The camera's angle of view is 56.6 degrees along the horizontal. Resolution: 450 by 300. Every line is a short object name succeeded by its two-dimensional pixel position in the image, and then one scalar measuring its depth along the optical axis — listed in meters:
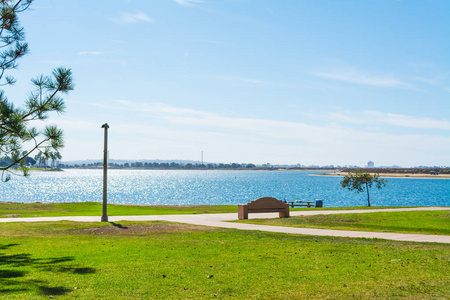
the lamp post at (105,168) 23.51
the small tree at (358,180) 60.00
